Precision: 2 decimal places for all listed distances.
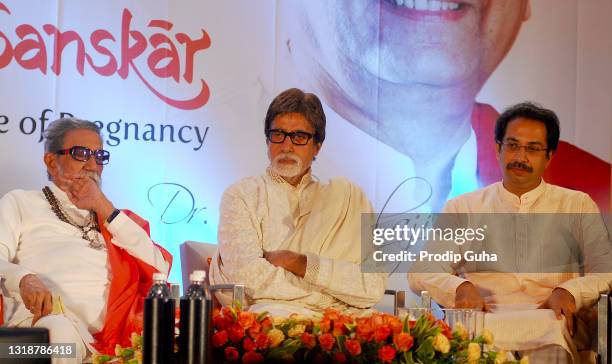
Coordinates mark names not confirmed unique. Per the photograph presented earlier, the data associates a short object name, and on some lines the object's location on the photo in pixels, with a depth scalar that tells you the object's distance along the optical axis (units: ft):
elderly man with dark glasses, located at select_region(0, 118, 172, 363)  32.93
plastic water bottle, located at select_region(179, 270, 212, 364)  18.47
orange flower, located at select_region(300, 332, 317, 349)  20.48
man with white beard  33.64
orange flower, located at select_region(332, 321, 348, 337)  20.82
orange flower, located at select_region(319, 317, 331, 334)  20.85
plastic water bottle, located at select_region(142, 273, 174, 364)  18.41
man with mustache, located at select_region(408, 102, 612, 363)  35.58
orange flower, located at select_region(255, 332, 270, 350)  20.39
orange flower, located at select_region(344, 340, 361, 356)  20.11
